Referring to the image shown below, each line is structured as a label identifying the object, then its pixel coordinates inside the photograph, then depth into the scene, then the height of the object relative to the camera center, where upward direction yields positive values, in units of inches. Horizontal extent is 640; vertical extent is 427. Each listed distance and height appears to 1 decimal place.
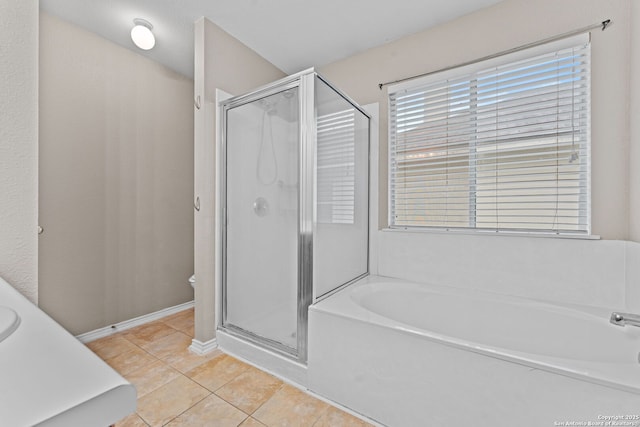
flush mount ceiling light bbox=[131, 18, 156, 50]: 78.9 +50.8
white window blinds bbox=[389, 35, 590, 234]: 66.5 +18.7
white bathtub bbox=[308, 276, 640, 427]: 38.7 -26.6
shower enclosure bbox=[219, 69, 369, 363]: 67.3 +2.0
